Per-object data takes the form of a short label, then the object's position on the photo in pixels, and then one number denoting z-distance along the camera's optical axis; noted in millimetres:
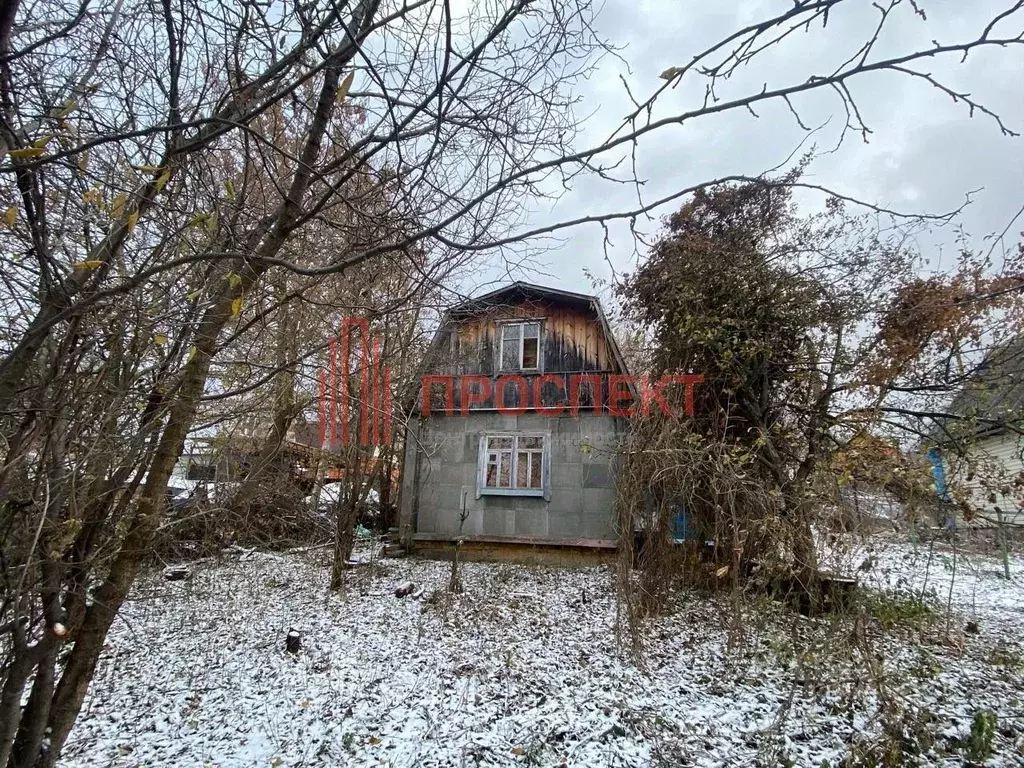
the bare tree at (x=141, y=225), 1351
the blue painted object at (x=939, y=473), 4543
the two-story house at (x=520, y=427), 8516
